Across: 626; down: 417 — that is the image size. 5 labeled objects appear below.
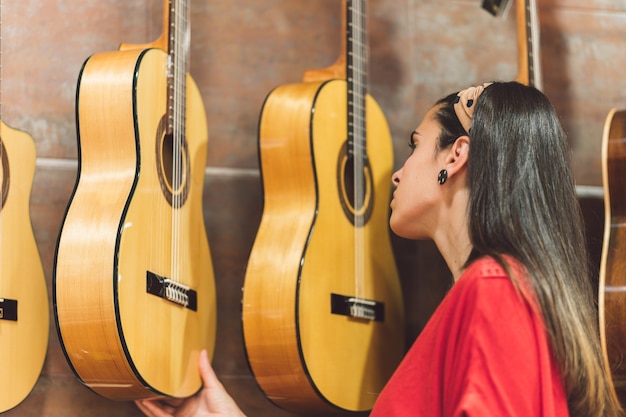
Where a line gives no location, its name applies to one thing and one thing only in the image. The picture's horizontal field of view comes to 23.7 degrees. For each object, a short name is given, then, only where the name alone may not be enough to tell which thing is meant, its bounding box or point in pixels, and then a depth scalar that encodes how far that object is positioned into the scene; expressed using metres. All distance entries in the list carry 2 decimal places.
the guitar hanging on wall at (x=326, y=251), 2.00
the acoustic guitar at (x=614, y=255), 1.99
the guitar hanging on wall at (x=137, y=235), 1.84
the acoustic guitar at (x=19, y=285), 1.87
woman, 1.62
